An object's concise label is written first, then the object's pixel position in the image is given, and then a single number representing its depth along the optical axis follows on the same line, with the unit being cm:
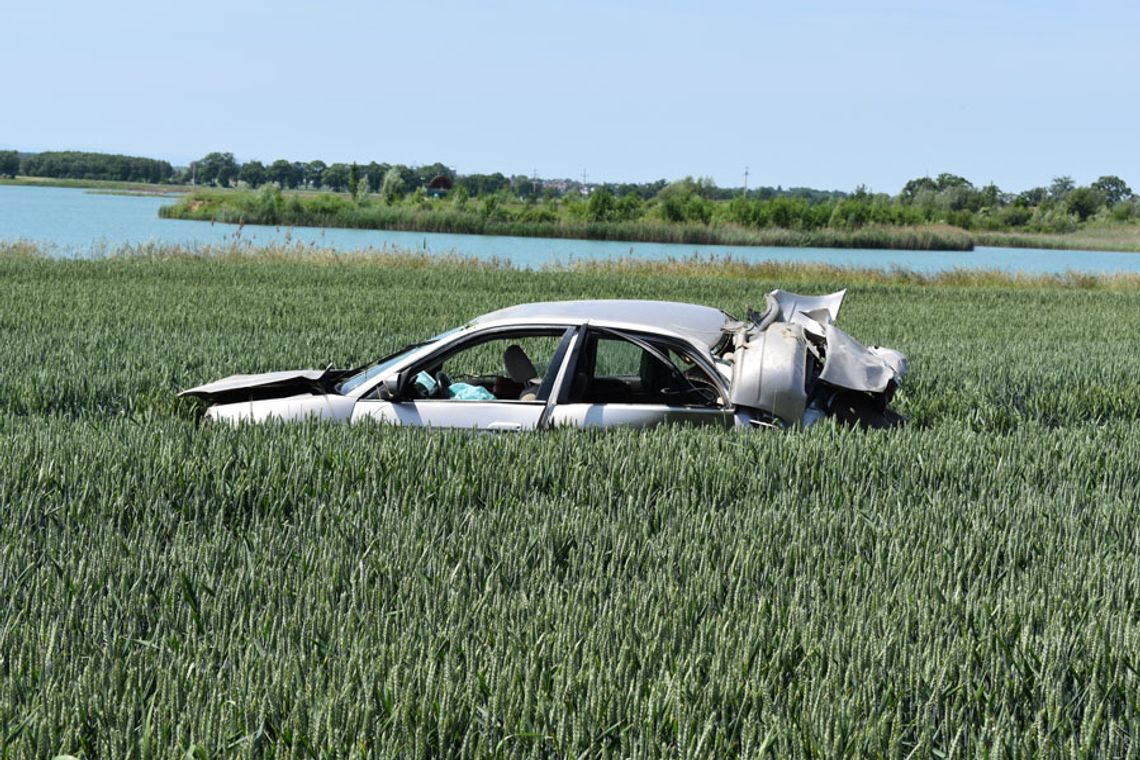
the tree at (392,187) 9531
